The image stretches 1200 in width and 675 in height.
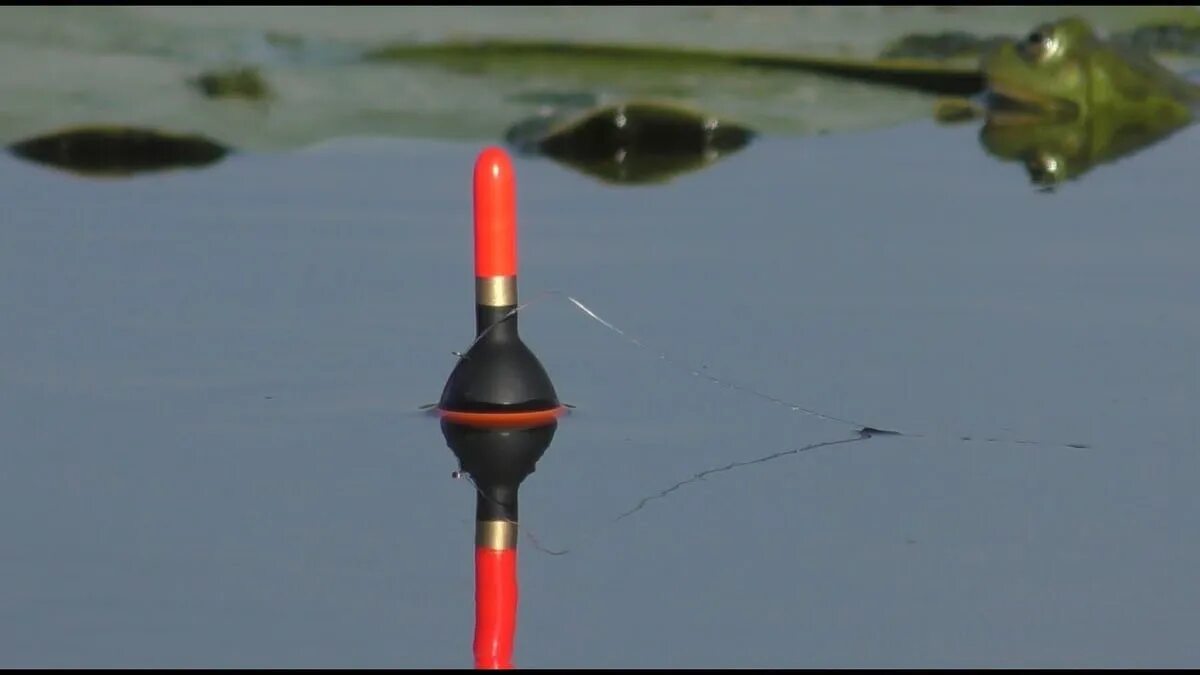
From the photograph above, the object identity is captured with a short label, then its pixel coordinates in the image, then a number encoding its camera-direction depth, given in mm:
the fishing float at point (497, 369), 12578
